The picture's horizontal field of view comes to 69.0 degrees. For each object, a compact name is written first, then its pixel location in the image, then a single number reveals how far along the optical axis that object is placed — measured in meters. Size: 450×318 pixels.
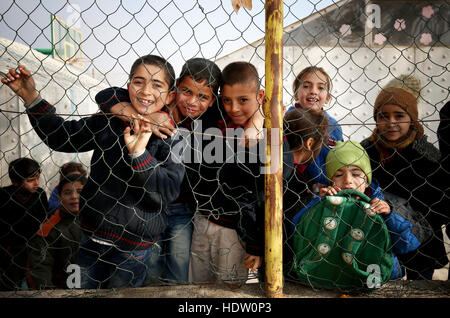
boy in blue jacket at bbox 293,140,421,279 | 1.13
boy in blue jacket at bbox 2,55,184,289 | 1.15
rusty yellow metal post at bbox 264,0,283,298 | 1.04
